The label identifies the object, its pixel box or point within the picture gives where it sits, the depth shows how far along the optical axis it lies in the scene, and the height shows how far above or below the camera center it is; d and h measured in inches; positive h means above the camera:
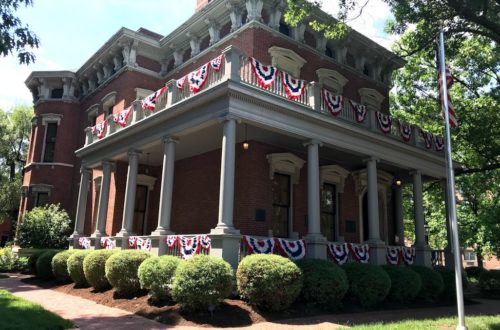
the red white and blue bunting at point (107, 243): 656.4 +0.0
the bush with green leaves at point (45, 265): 692.9 -38.8
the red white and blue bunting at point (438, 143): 765.9 +197.3
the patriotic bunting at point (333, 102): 583.5 +200.6
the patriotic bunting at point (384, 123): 660.7 +198.6
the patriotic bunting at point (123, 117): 689.0 +202.5
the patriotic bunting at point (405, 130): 693.9 +197.0
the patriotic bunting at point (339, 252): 555.8 -1.2
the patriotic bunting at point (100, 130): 767.2 +204.3
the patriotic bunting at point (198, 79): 528.1 +205.6
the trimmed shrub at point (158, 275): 439.5 -31.3
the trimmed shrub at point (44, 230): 888.3 +22.7
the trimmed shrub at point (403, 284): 530.0 -37.6
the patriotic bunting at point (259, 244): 481.8 +4.1
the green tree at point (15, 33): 363.6 +174.2
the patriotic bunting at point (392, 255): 633.6 -3.2
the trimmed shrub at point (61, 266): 640.4 -36.0
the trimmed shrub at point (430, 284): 576.0 -39.6
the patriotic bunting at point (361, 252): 581.0 -0.3
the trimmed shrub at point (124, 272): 492.1 -32.2
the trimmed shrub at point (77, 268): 590.6 -35.5
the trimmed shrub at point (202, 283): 390.0 -33.0
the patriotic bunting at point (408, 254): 654.5 -1.2
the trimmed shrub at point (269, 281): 409.7 -31.0
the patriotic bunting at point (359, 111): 628.1 +203.1
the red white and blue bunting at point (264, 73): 520.7 +211.3
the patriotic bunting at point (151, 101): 613.5 +208.0
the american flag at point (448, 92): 391.9 +148.5
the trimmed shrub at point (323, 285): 448.1 -36.0
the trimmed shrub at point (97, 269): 545.0 -33.0
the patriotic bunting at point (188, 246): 492.7 -0.1
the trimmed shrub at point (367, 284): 486.9 -36.9
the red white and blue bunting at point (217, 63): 507.5 +213.8
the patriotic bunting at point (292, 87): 547.2 +207.0
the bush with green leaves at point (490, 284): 721.0 -45.9
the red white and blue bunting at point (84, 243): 741.9 -1.4
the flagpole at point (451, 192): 323.9 +49.3
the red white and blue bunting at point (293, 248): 506.9 +1.3
